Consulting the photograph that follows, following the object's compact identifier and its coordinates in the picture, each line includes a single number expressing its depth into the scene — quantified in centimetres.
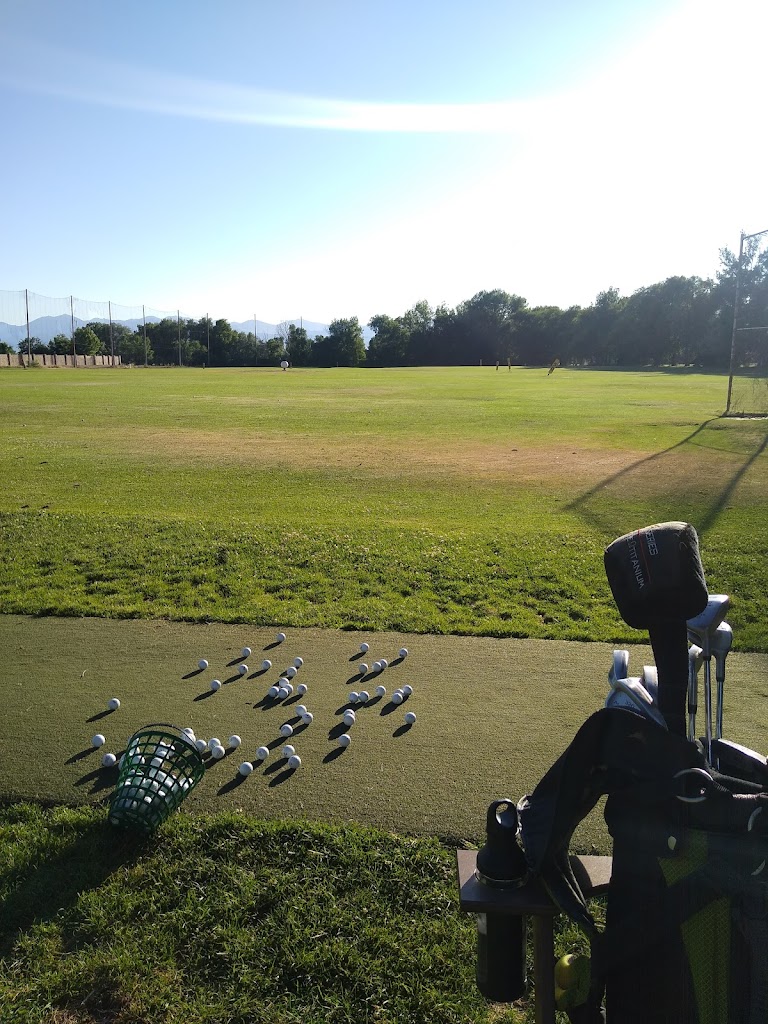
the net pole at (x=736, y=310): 1983
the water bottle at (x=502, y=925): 205
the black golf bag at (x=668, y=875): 170
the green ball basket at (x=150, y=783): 362
